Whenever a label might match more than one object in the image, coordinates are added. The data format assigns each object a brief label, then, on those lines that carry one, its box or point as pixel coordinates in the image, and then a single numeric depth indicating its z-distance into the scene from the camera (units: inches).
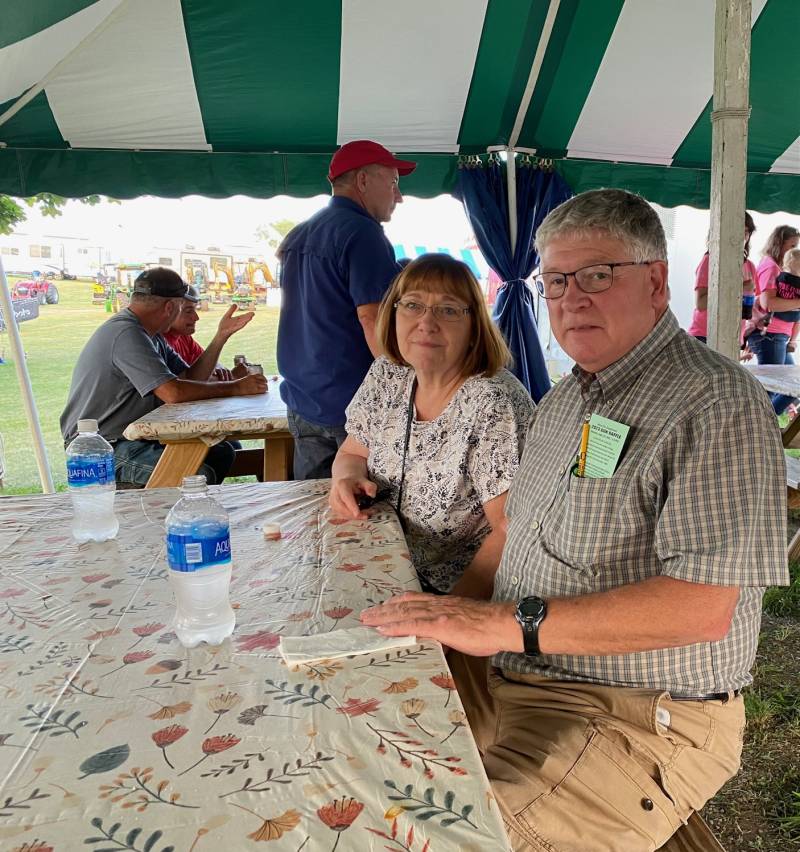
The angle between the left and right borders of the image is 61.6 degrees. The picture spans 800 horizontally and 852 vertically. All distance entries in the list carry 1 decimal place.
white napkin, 38.2
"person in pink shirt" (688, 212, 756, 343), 207.0
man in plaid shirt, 41.2
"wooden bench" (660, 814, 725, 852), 44.2
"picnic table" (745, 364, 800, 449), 142.9
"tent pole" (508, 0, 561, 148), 146.1
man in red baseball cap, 99.1
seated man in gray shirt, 128.2
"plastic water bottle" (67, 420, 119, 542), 59.9
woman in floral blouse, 63.9
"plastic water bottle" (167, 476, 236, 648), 40.3
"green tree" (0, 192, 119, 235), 239.9
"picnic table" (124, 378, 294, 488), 114.2
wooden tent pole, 85.9
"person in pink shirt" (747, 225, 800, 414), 223.6
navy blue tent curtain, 187.0
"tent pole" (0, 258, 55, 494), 157.1
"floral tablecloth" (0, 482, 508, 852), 26.2
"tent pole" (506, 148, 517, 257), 187.5
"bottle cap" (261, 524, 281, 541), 59.2
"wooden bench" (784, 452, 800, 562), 136.3
